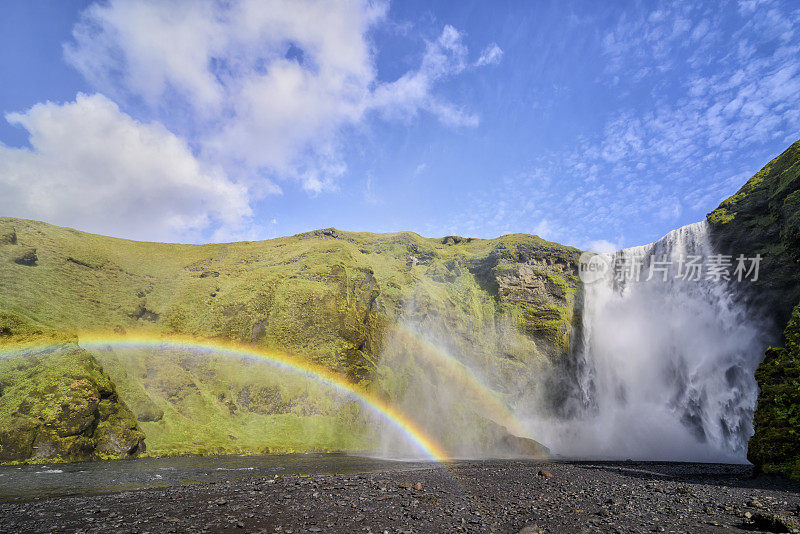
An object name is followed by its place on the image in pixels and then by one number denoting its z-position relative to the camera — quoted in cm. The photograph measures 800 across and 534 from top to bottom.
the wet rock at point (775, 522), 1056
